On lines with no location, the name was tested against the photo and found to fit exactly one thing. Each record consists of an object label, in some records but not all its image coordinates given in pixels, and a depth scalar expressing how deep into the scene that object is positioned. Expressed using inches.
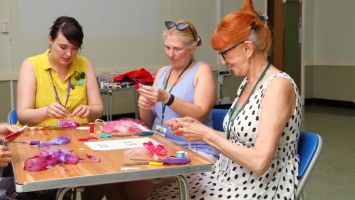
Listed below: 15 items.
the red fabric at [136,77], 218.1
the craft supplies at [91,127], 91.3
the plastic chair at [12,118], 108.2
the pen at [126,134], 85.8
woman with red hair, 67.2
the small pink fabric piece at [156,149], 69.2
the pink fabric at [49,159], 61.2
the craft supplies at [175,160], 63.7
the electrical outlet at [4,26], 215.3
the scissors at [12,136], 76.5
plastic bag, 90.5
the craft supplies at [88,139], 82.0
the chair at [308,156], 71.7
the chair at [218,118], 100.2
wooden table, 56.0
